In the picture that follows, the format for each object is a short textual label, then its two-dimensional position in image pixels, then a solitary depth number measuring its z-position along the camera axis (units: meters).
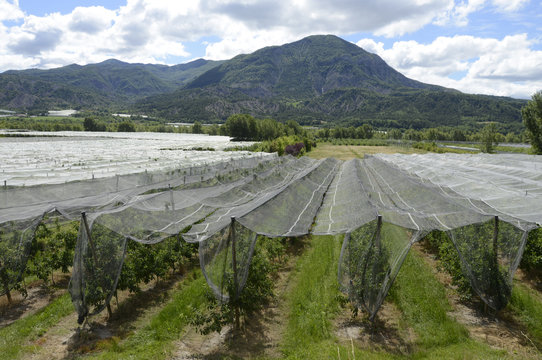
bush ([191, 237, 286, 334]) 7.04
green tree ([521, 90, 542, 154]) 39.00
